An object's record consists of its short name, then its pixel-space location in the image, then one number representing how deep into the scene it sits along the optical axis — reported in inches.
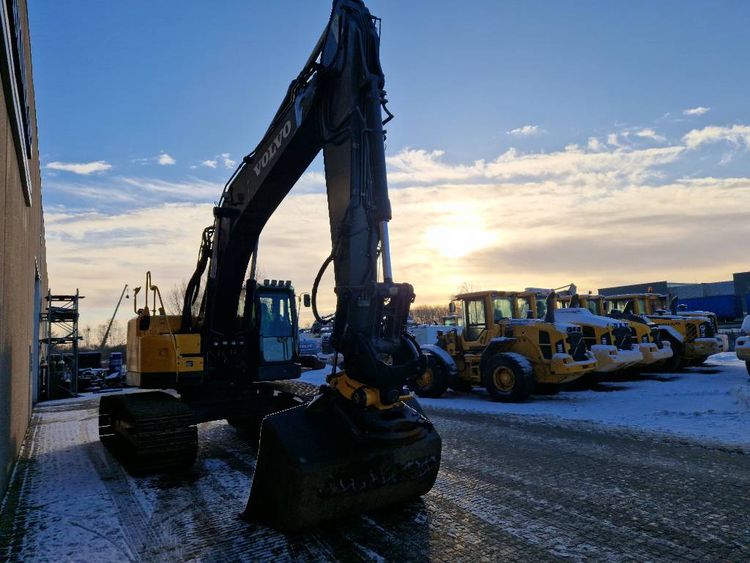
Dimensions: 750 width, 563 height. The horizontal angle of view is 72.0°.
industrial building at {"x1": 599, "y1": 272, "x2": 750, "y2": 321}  1528.1
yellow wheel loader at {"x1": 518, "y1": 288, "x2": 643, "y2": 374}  509.4
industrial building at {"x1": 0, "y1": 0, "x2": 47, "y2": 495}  211.9
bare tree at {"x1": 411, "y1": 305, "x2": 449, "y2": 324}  4212.6
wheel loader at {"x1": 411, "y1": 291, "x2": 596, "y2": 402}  463.8
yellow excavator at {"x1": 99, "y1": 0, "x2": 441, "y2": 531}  165.0
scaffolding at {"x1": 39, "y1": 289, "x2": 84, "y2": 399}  689.6
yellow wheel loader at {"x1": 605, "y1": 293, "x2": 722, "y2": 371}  665.6
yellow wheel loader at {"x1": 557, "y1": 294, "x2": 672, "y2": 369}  582.6
